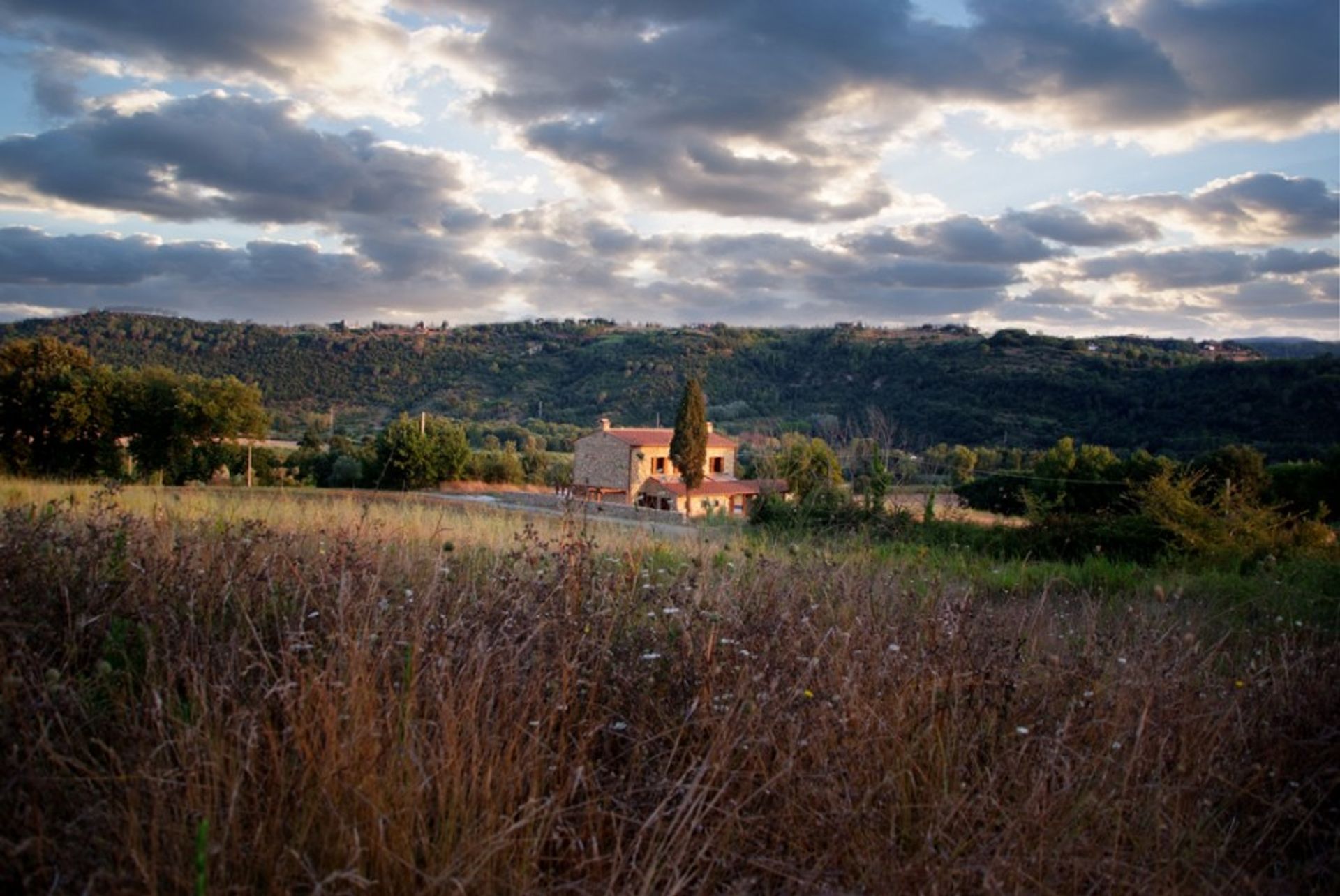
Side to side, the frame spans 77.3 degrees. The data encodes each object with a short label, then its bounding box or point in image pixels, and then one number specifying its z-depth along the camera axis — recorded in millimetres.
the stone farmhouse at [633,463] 48812
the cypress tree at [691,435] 37594
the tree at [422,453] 36938
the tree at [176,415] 31734
